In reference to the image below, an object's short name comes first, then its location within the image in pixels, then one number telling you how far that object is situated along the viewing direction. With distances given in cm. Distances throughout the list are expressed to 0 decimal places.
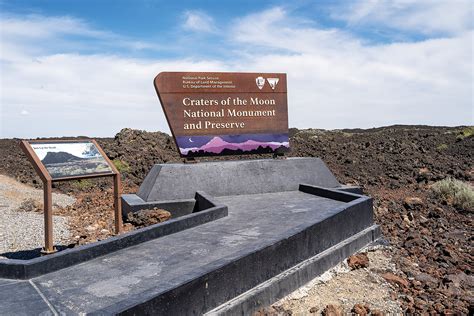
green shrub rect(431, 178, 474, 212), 1046
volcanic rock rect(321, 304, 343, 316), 419
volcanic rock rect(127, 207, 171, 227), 732
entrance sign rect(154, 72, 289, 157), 884
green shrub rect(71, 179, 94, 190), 1462
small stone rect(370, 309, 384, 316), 428
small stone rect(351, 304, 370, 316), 430
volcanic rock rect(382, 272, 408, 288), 524
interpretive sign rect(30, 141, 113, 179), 564
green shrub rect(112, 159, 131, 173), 1583
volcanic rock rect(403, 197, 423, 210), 999
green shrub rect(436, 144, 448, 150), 2325
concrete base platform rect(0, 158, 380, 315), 345
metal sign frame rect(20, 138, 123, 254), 523
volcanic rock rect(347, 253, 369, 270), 568
